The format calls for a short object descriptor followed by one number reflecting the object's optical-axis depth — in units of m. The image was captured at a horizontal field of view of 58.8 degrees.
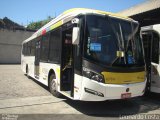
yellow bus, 4.04
